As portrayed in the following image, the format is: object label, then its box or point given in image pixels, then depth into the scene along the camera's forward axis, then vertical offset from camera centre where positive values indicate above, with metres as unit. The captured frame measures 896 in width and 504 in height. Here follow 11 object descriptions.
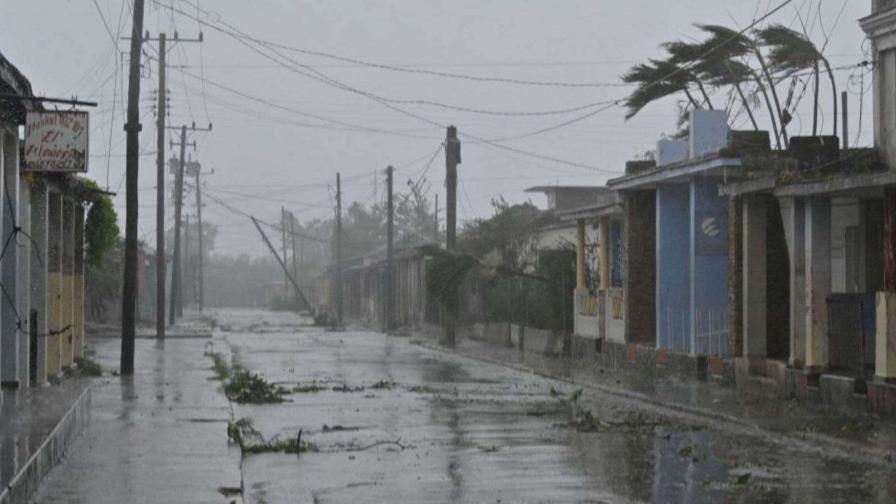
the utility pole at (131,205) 30.62 +2.05
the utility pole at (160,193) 57.00 +4.16
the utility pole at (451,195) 50.72 +3.59
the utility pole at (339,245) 86.31 +3.41
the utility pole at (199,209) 118.06 +7.47
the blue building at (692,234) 30.70 +1.49
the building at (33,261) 21.75 +0.74
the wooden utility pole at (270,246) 92.52 +3.52
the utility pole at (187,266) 129.62 +3.66
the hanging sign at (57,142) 20.69 +2.20
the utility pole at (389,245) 74.51 +2.88
